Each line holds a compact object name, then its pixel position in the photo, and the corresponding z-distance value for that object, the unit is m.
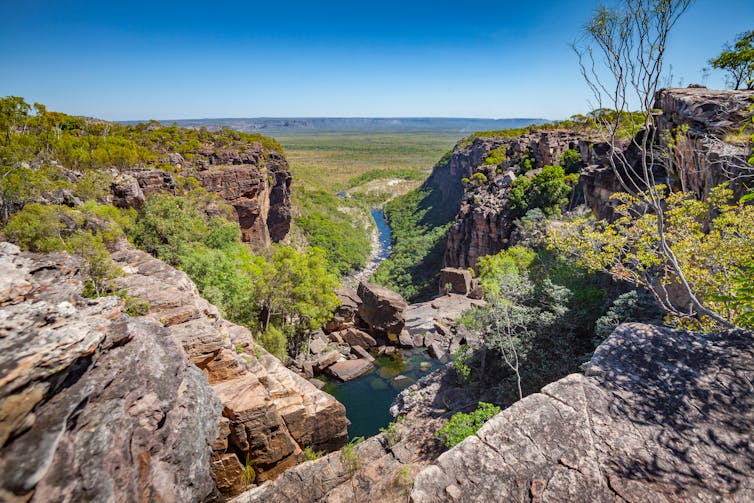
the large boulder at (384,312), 38.03
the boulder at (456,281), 48.62
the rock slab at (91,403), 5.37
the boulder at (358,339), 37.84
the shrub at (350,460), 13.83
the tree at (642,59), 8.87
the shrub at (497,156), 76.94
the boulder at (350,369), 31.86
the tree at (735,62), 24.36
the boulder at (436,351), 35.62
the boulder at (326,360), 32.62
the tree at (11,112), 36.19
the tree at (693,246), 10.80
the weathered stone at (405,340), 37.91
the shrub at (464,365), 23.48
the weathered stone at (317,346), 34.88
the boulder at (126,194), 32.22
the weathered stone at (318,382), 29.84
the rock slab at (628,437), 5.26
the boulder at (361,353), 34.93
